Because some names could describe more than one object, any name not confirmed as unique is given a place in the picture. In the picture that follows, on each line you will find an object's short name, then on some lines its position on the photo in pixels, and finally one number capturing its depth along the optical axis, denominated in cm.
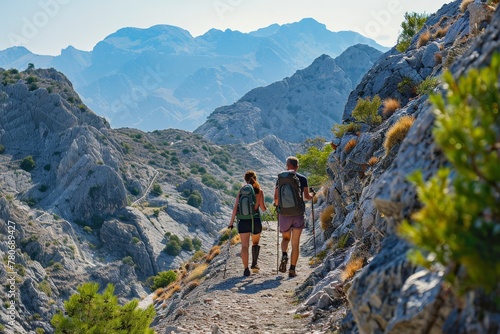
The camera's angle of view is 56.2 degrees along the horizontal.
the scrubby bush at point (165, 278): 3739
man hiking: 1227
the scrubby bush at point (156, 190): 10119
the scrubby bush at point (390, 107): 1909
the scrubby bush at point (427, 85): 1333
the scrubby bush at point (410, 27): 3116
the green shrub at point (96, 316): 964
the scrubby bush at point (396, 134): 958
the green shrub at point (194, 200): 10331
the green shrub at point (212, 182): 12312
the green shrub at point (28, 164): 9119
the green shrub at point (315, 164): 4056
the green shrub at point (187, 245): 8359
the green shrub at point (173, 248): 7919
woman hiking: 1351
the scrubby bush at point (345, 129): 1962
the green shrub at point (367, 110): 1948
